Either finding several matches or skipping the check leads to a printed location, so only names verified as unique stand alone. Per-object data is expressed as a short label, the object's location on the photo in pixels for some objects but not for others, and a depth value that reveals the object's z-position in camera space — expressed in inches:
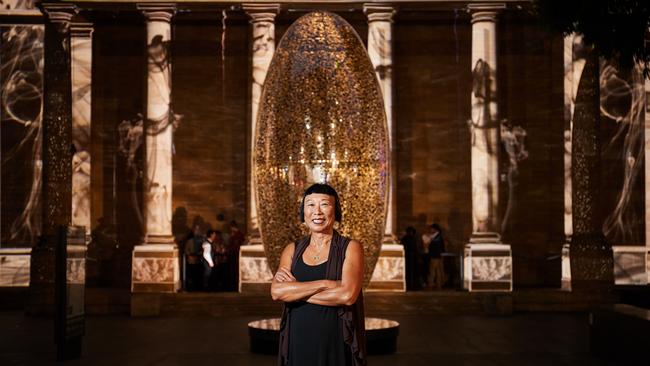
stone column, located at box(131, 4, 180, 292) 1003.9
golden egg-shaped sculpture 557.3
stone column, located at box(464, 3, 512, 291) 998.4
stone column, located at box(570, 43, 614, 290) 920.3
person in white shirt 959.6
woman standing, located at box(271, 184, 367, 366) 264.5
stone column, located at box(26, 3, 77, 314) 890.7
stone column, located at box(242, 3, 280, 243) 1007.6
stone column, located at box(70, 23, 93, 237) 1042.1
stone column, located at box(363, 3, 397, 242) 1009.5
